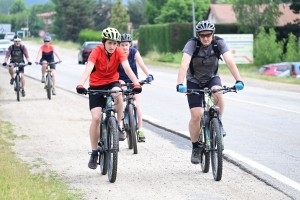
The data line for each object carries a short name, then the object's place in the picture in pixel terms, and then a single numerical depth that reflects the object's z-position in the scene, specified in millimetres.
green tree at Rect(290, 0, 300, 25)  62469
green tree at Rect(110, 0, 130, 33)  102000
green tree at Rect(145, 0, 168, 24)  118000
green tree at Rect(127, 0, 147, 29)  129750
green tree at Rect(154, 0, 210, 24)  104875
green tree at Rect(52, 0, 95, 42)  109000
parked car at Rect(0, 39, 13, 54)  62959
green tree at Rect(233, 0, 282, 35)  59719
